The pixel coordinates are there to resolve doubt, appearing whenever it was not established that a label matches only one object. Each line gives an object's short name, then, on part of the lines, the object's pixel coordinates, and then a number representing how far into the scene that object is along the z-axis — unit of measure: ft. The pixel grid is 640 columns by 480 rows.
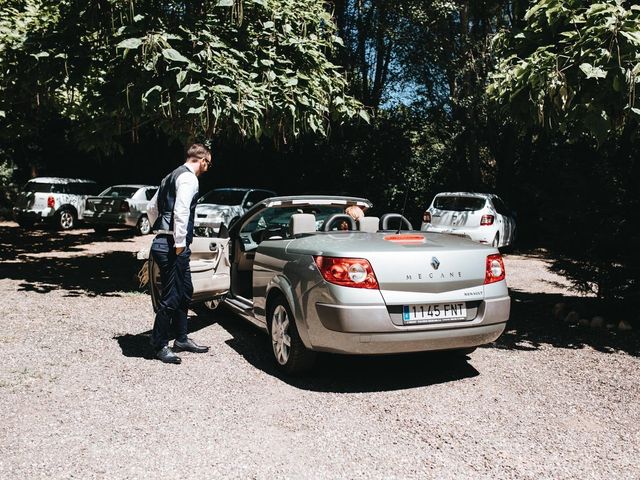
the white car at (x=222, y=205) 48.29
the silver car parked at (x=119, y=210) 60.39
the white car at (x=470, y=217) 46.62
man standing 16.88
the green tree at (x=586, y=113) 17.94
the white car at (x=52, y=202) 63.98
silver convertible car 14.65
